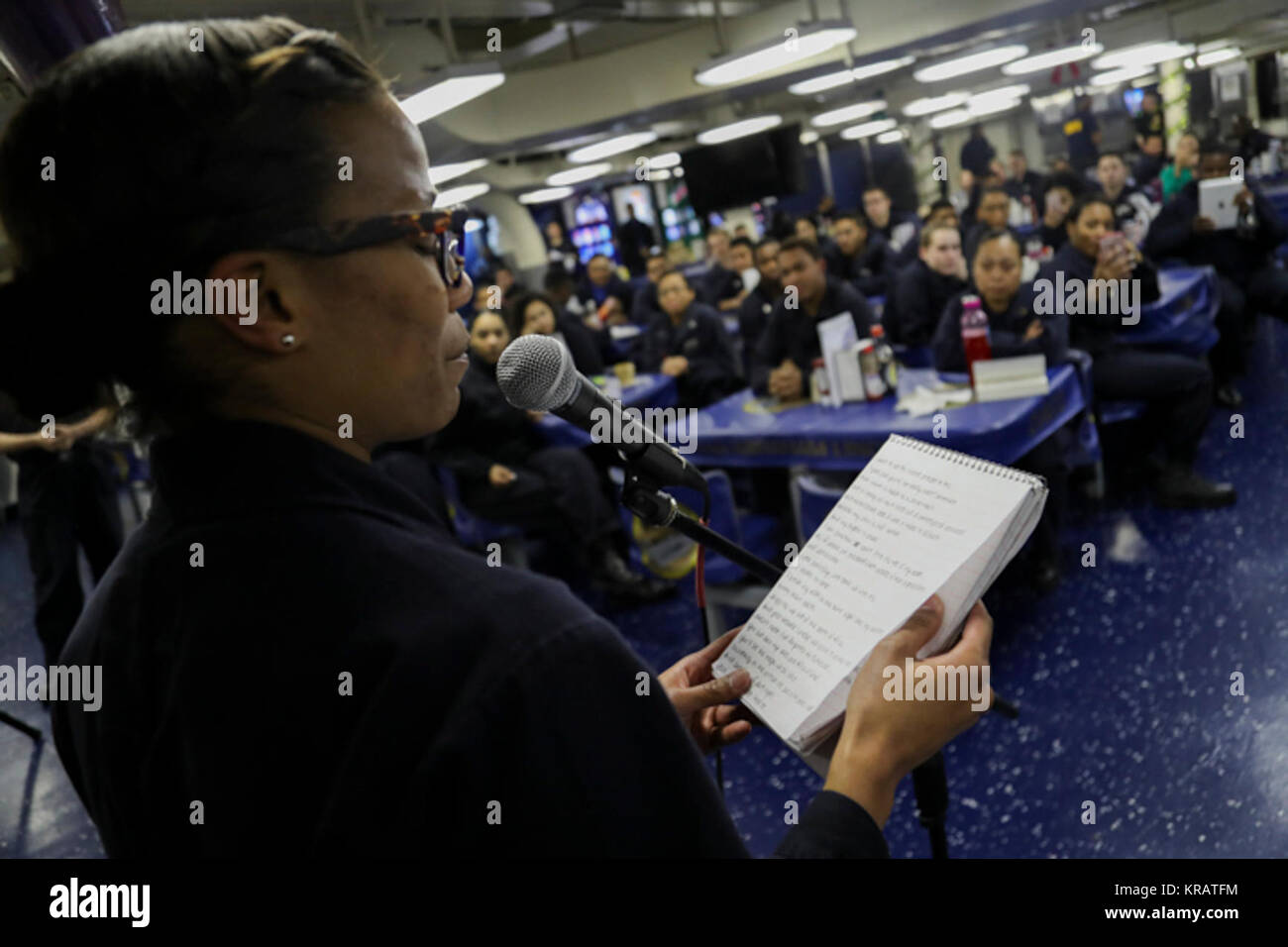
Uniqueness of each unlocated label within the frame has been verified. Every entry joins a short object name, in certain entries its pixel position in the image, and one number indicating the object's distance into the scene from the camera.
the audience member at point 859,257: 7.46
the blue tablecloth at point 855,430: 3.02
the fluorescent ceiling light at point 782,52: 4.89
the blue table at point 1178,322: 4.47
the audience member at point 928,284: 4.98
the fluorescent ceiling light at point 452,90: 4.09
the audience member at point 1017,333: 3.56
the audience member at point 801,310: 4.37
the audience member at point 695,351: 5.80
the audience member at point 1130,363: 4.07
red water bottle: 3.45
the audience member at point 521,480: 4.36
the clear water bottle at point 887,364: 3.64
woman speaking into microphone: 0.56
